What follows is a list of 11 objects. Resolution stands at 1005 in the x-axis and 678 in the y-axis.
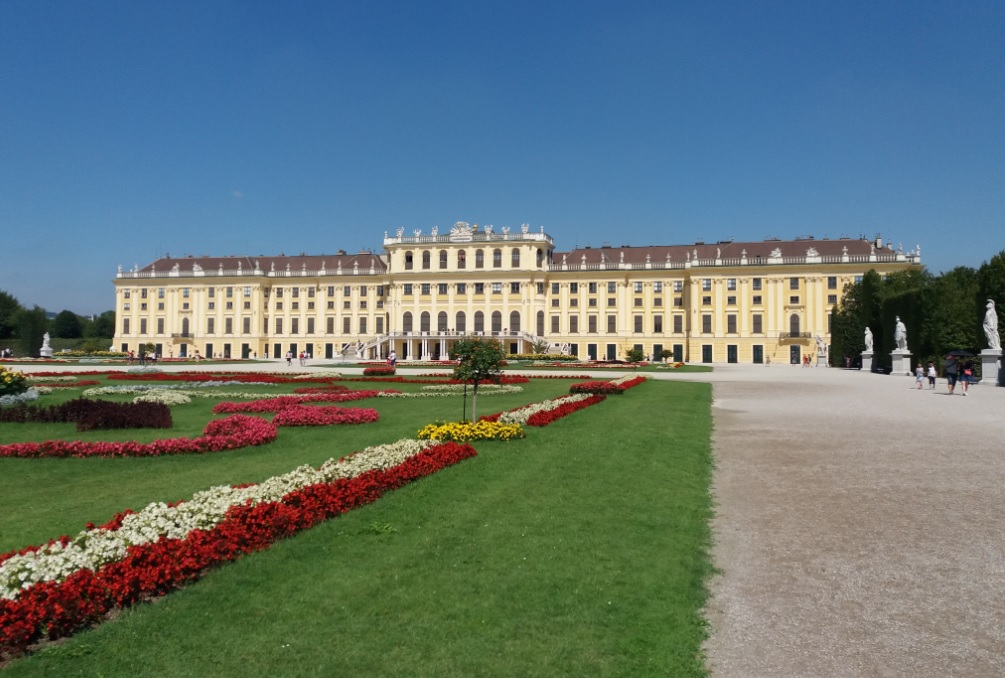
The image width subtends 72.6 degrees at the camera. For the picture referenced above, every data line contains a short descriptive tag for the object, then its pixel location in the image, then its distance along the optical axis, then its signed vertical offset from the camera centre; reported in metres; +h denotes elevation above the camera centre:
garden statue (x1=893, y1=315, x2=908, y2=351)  40.09 +0.88
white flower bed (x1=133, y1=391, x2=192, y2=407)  18.84 -1.33
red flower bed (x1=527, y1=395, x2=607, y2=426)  14.02 -1.40
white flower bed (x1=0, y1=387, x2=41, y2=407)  16.70 -1.20
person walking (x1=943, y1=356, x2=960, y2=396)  24.08 -0.71
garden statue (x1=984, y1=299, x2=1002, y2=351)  28.98 +0.94
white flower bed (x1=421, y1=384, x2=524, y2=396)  25.04 -1.42
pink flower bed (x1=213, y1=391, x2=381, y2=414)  17.30 -1.41
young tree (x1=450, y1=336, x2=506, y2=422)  13.02 -0.14
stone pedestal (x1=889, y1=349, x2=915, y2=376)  40.62 -0.66
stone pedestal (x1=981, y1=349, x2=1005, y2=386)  28.94 -0.73
